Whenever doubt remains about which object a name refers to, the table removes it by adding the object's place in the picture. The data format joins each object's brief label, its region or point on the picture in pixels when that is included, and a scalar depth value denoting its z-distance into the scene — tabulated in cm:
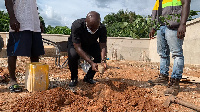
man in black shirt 226
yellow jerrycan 222
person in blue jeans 215
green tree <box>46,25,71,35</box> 1460
